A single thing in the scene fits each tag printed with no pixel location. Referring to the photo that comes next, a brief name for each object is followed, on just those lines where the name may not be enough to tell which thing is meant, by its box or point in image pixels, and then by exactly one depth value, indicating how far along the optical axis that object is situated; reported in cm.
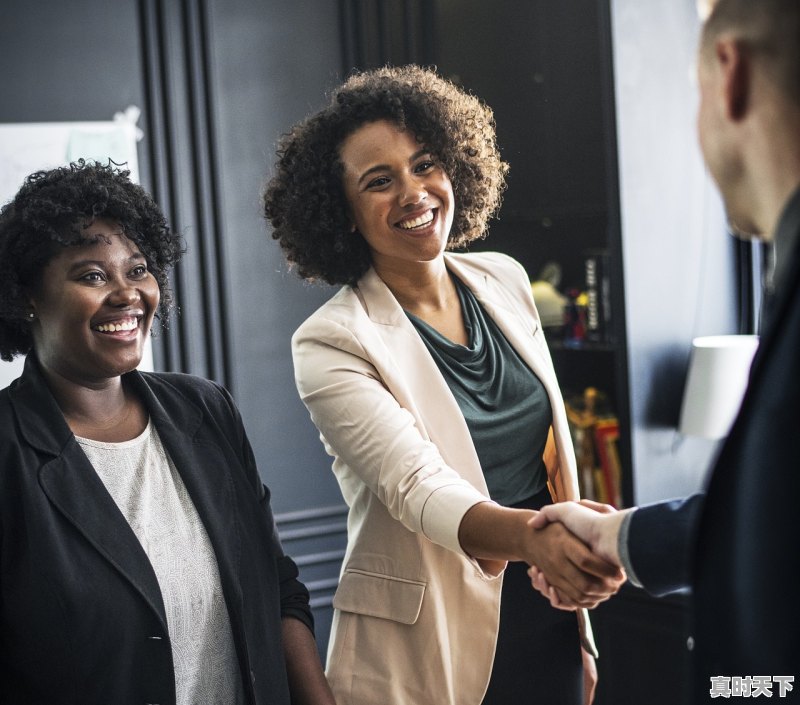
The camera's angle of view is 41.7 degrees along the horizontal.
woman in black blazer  152
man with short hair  99
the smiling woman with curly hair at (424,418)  180
